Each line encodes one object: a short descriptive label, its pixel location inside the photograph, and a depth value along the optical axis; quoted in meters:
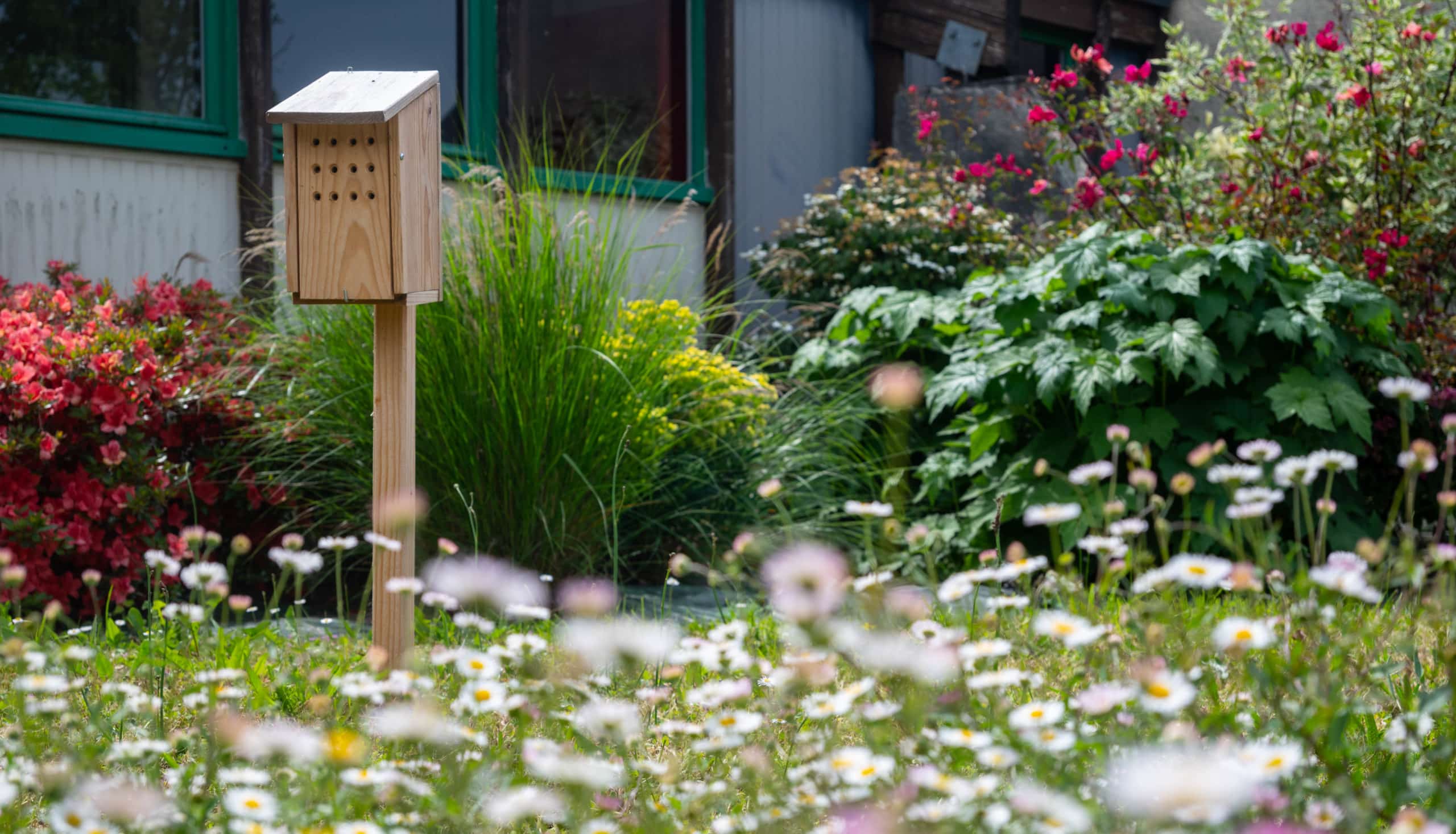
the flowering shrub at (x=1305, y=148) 9.59
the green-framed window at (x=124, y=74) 8.98
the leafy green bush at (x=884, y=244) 12.23
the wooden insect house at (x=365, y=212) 4.64
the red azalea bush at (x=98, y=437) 6.39
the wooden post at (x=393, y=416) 4.82
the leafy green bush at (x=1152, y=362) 7.82
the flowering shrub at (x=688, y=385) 7.64
